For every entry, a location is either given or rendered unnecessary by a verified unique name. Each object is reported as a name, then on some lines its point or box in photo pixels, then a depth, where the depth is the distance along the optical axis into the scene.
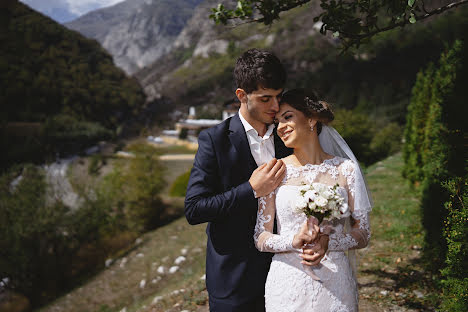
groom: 2.39
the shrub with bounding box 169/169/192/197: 24.95
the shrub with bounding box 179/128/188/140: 70.00
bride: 2.38
